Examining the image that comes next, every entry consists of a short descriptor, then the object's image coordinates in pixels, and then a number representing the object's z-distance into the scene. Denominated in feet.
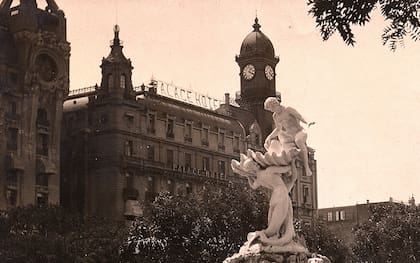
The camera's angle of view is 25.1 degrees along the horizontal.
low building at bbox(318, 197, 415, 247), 410.72
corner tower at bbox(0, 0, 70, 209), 255.70
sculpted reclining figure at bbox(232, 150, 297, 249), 86.58
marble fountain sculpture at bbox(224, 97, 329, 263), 85.10
